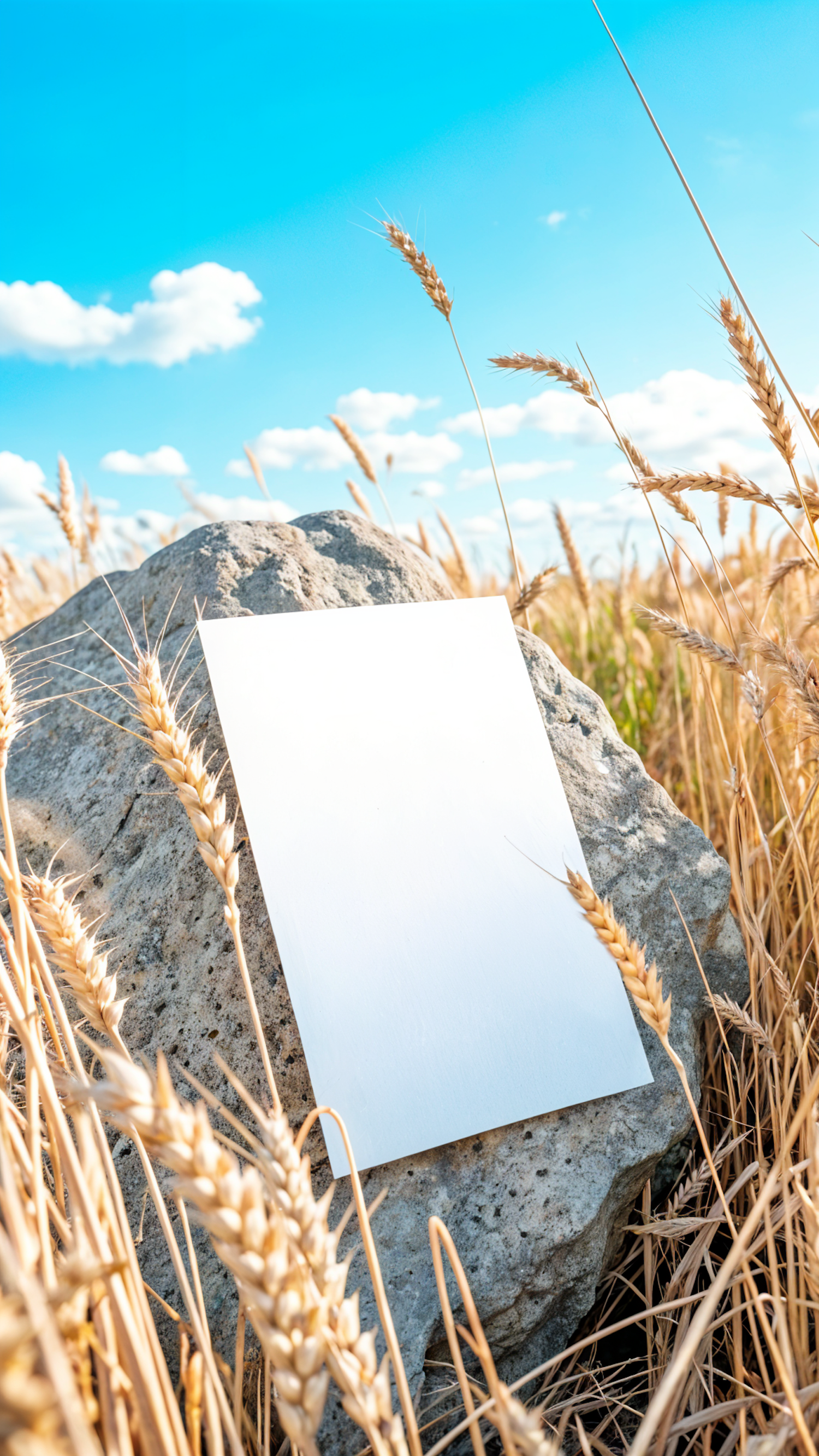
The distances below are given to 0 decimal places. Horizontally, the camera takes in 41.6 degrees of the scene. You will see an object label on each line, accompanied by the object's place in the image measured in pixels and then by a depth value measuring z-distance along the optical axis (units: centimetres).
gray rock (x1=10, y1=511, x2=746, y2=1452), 49
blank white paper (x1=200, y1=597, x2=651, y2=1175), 50
